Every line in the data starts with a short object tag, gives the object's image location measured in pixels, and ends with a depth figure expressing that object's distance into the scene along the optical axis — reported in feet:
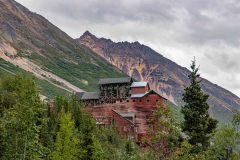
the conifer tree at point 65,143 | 258.98
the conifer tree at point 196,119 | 169.68
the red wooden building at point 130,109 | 485.97
